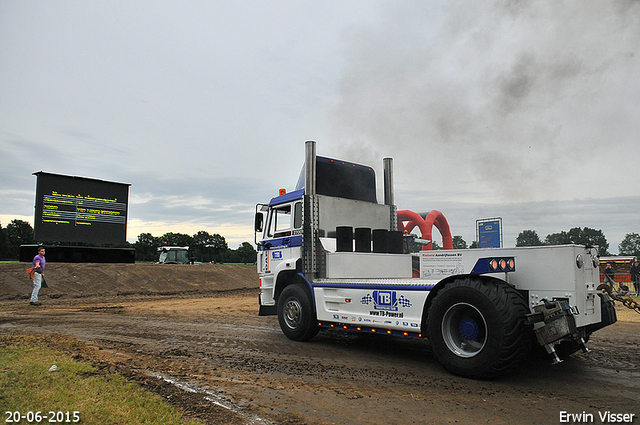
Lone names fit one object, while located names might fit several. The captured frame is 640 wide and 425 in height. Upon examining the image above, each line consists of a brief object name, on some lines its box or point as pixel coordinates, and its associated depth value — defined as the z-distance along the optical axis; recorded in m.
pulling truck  5.24
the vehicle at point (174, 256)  39.59
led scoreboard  23.48
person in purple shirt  15.31
